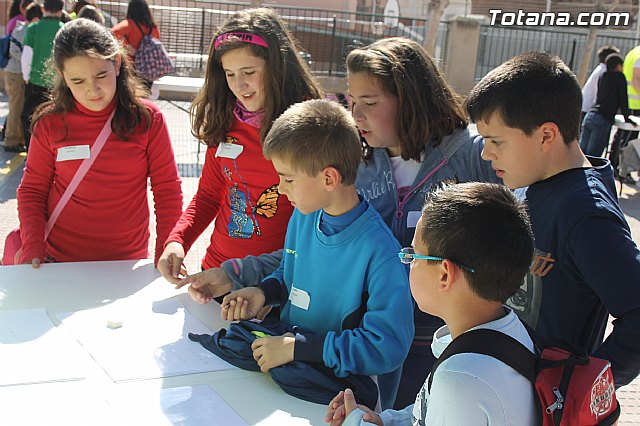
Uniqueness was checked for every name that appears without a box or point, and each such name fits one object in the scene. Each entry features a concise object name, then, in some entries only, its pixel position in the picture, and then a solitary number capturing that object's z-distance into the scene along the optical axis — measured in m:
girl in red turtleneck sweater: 2.46
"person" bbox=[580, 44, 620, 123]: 8.74
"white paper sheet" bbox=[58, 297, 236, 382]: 1.74
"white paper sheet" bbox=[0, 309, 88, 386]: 1.67
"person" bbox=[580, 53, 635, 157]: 8.27
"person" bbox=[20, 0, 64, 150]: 6.81
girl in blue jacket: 1.99
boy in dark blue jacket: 1.44
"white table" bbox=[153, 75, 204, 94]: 8.35
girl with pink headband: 2.25
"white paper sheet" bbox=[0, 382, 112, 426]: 1.48
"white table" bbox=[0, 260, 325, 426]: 1.53
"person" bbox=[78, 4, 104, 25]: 6.46
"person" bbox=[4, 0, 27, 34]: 8.24
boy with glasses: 1.17
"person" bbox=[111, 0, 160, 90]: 7.14
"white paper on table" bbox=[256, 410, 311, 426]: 1.52
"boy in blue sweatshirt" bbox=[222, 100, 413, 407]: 1.64
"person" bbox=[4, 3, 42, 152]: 7.83
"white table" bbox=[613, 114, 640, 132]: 8.12
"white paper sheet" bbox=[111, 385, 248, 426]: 1.50
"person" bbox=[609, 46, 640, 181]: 8.50
